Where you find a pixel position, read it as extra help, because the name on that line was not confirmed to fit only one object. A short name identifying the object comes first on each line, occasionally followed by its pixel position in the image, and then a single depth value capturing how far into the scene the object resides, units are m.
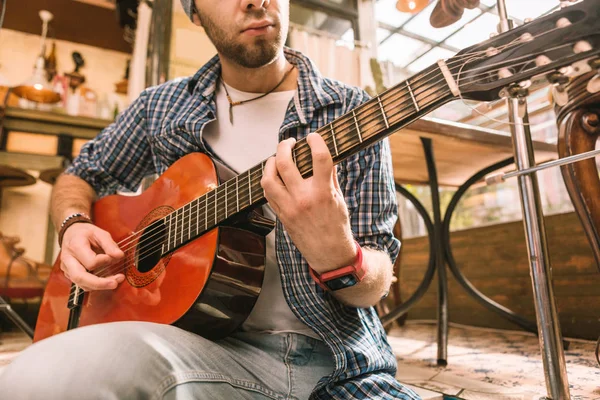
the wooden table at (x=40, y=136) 2.94
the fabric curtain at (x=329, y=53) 3.41
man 0.52
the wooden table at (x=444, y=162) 1.25
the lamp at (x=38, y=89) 3.08
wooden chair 0.90
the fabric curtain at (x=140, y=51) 3.02
